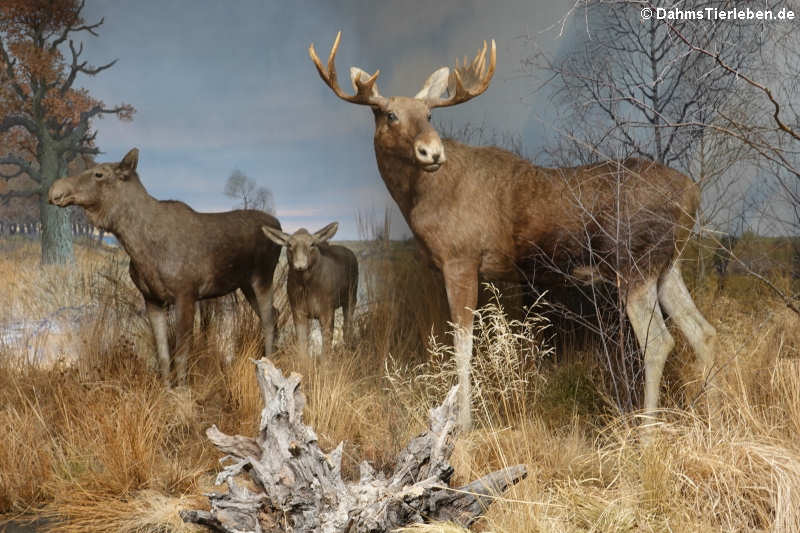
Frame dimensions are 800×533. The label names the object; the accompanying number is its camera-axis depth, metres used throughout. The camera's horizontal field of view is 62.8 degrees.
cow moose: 4.38
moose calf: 4.75
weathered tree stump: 2.59
